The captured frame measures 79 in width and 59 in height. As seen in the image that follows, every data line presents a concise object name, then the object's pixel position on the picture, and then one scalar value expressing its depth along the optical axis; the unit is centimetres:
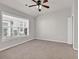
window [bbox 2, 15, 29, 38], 311
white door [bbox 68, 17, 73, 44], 397
